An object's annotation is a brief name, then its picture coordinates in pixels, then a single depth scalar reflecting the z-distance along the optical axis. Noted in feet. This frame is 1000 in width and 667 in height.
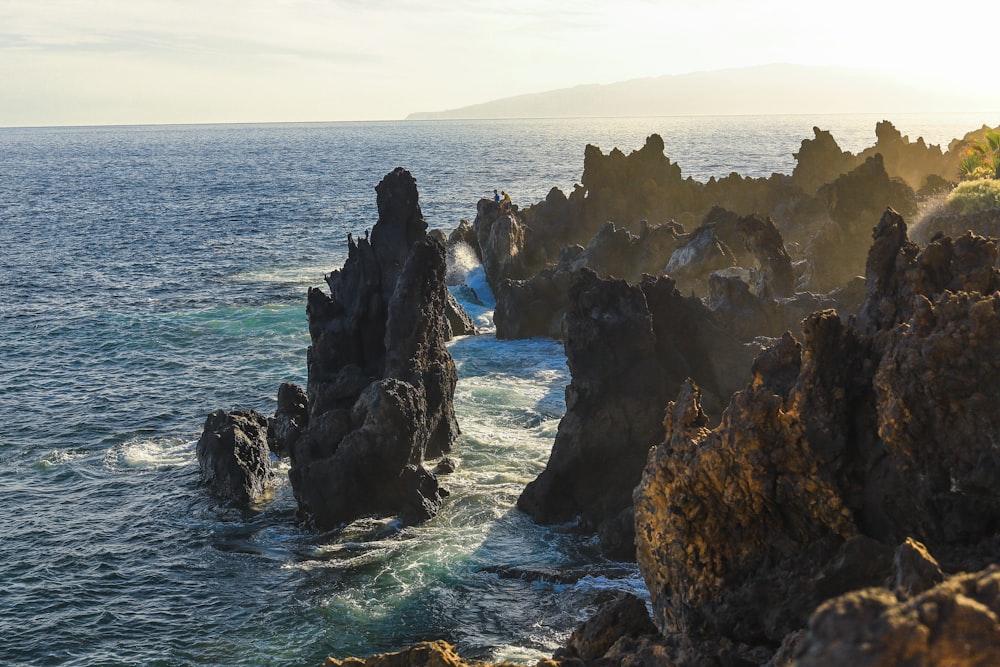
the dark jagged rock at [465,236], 250.57
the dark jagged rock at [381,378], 100.12
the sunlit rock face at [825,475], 46.39
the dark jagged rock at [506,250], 215.51
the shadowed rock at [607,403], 96.63
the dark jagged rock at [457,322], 187.21
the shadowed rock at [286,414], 121.08
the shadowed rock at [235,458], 108.37
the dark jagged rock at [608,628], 50.72
